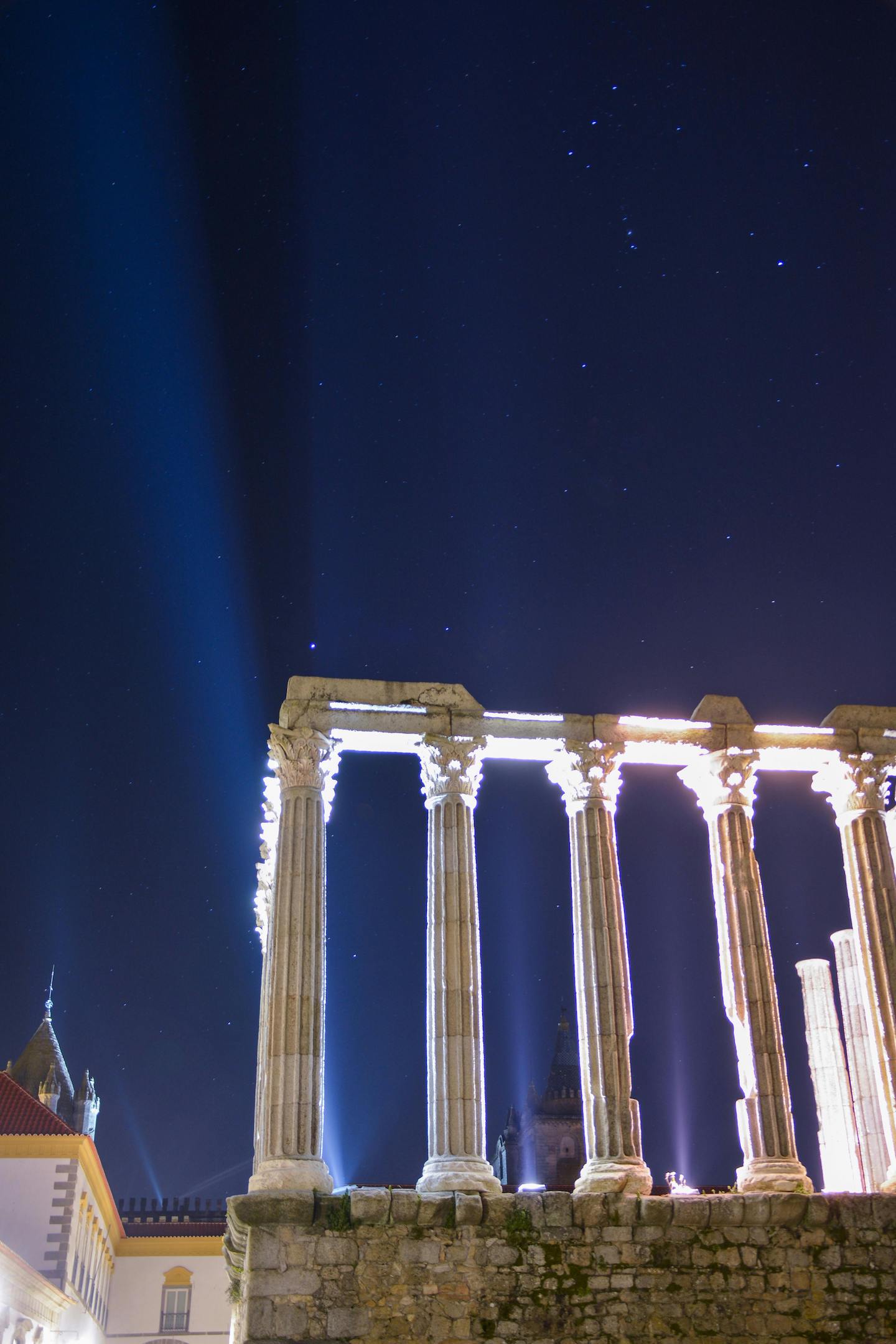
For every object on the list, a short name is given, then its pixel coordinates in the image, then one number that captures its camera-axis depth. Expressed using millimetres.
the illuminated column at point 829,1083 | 23797
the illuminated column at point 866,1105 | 22912
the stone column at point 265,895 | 18453
